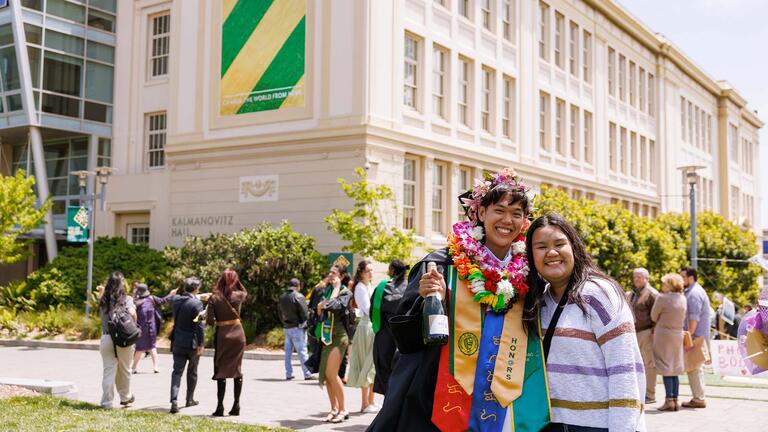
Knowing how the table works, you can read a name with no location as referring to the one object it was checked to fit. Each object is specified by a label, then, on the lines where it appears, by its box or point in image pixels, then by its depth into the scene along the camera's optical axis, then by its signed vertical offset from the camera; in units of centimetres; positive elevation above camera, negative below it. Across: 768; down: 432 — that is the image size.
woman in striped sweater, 356 -30
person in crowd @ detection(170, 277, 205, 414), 1073 -89
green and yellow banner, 2498 +680
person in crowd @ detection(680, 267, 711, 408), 1148 -67
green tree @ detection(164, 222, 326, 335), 2161 +12
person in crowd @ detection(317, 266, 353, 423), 998 -93
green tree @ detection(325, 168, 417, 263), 2123 +113
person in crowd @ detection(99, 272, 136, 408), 1068 -108
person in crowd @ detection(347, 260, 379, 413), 1016 -88
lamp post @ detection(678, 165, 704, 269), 2631 +260
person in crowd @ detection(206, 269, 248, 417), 1026 -82
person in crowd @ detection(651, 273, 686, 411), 1098 -78
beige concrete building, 2409 +550
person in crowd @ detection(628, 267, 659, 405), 1141 -57
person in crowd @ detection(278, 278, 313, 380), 1504 -92
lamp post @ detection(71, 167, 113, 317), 2320 +195
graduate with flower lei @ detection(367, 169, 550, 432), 379 -35
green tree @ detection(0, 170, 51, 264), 2506 +170
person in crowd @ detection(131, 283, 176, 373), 1486 -105
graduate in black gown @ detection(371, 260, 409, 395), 568 -34
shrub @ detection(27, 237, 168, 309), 2461 -11
